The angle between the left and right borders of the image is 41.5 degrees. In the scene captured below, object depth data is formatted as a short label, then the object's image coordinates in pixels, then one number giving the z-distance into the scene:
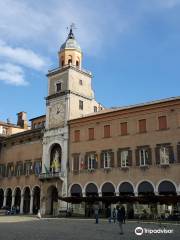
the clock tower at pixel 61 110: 29.98
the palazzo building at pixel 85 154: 23.92
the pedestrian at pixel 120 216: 13.66
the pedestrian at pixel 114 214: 22.22
